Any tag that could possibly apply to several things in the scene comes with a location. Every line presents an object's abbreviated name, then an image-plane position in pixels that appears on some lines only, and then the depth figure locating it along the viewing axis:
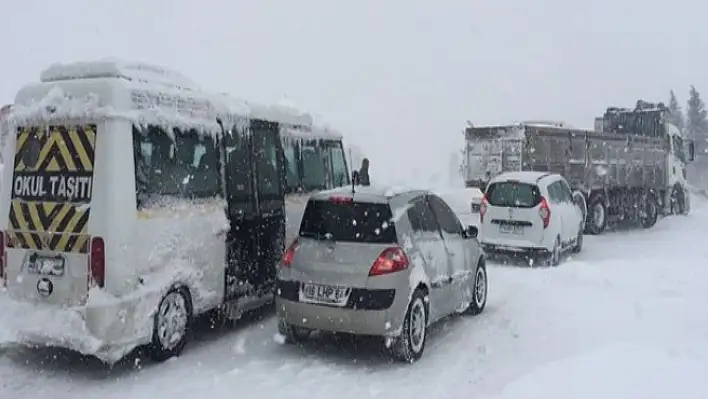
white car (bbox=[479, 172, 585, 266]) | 13.34
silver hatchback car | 6.93
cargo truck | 17.48
